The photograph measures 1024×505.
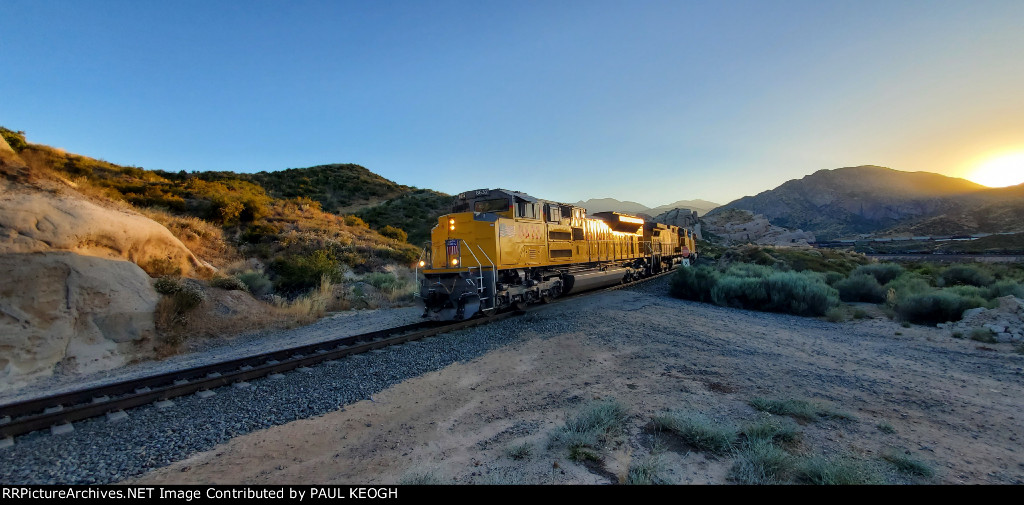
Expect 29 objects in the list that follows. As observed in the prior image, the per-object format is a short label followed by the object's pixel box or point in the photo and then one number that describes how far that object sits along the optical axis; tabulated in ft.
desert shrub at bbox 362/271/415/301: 48.93
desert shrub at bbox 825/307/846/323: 37.58
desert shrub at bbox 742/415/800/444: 12.26
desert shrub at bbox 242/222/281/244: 61.67
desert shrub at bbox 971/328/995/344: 28.04
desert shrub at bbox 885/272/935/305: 41.37
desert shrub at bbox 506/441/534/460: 11.74
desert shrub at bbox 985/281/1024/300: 38.94
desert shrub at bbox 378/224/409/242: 91.04
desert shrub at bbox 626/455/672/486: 9.75
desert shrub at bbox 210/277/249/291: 37.04
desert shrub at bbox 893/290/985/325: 35.45
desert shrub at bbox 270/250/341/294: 46.37
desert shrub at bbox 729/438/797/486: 9.95
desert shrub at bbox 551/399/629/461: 11.77
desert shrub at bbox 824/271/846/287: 56.80
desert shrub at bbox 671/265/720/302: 48.88
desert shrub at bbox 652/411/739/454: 11.81
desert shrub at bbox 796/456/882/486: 9.33
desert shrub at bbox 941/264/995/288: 52.54
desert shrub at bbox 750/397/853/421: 14.14
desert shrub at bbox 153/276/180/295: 30.70
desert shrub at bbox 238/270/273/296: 42.11
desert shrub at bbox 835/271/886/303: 48.49
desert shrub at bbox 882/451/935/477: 10.49
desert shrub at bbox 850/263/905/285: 57.16
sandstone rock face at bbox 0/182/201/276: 26.53
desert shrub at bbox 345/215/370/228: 88.72
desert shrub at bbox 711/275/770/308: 43.98
